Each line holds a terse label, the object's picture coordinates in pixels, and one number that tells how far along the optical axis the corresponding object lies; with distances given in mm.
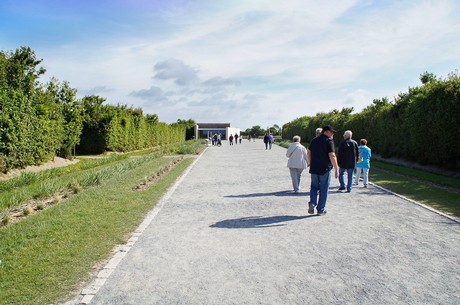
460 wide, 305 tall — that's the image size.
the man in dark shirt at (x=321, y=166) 8875
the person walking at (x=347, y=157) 12317
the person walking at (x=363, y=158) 13551
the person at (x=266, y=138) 44000
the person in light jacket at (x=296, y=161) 11977
